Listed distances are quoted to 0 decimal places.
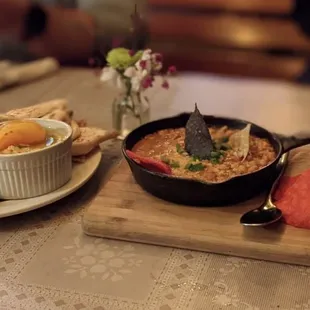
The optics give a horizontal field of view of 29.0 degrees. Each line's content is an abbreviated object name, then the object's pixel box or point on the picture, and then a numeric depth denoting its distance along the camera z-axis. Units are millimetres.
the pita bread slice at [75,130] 1204
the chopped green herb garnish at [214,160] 1062
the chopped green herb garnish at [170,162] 1062
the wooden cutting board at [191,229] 921
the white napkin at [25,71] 1739
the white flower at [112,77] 1350
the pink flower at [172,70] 1336
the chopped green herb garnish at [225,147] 1112
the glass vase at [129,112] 1412
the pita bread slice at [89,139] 1181
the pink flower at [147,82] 1333
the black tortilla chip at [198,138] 1076
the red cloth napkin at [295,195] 953
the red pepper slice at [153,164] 1033
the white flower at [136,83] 1335
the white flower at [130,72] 1316
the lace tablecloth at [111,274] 839
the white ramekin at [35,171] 1010
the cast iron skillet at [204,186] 975
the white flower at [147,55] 1317
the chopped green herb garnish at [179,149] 1106
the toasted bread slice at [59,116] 1252
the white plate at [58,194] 1011
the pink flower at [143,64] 1312
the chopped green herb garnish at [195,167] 1040
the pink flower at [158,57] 1337
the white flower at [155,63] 1333
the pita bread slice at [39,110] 1205
